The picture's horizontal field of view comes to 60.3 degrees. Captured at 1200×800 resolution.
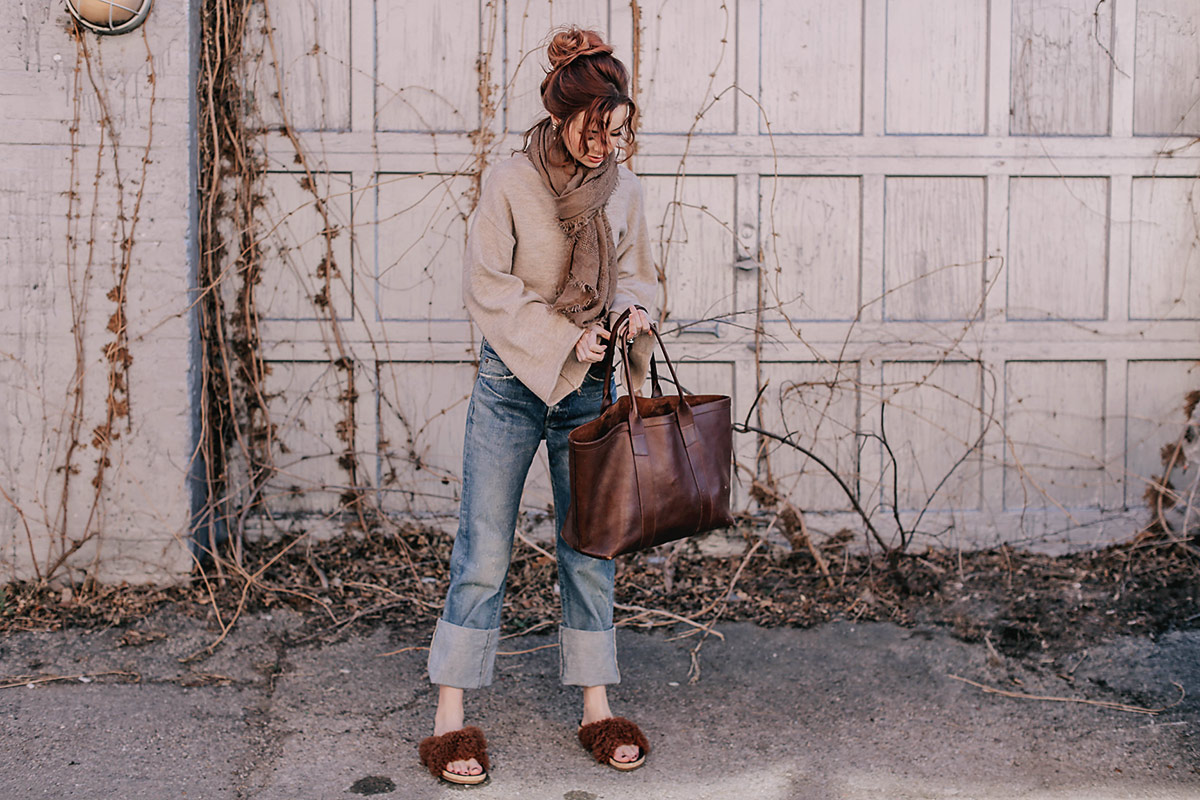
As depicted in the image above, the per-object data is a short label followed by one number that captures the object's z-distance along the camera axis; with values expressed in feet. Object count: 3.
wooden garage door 13.33
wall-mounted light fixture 11.79
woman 8.21
